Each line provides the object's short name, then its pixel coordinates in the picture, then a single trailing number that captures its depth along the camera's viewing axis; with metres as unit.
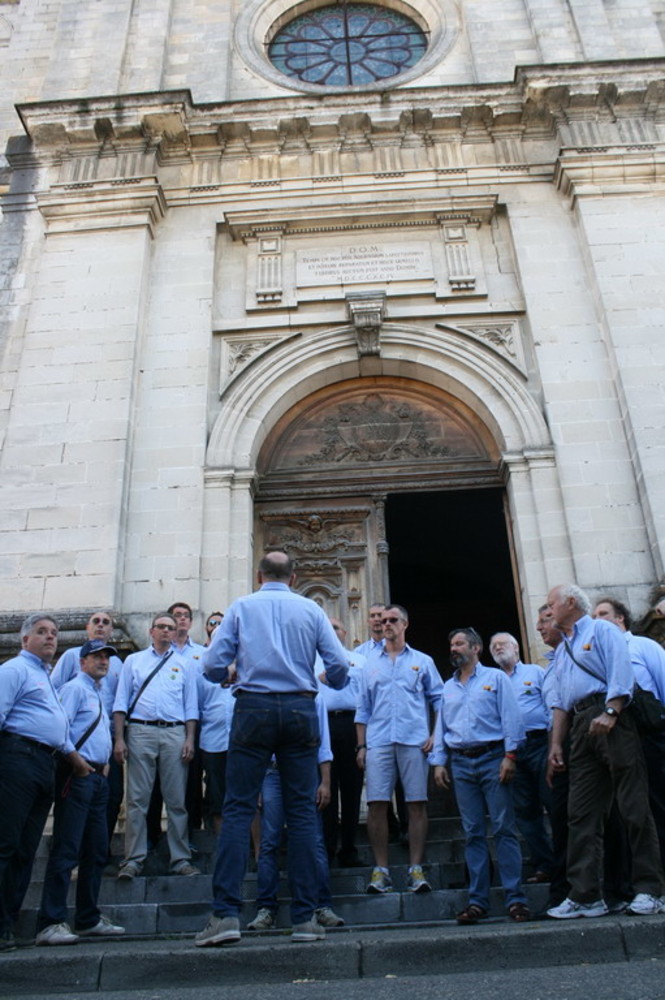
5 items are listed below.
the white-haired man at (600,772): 4.36
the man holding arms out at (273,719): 3.89
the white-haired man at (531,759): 5.59
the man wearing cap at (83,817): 4.58
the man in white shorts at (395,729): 5.49
